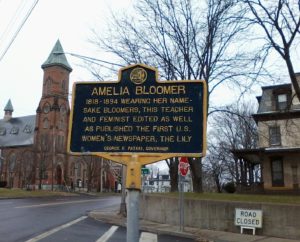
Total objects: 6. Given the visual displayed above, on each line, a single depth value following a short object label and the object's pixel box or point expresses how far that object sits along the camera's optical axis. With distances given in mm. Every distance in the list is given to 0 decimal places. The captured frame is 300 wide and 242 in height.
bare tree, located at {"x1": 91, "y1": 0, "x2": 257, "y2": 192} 23438
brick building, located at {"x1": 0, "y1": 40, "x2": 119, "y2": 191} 78750
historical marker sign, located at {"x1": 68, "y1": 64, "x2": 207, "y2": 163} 5152
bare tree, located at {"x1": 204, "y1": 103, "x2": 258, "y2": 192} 51312
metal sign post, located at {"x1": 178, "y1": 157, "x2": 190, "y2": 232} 15507
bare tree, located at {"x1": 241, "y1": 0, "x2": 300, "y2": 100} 17328
